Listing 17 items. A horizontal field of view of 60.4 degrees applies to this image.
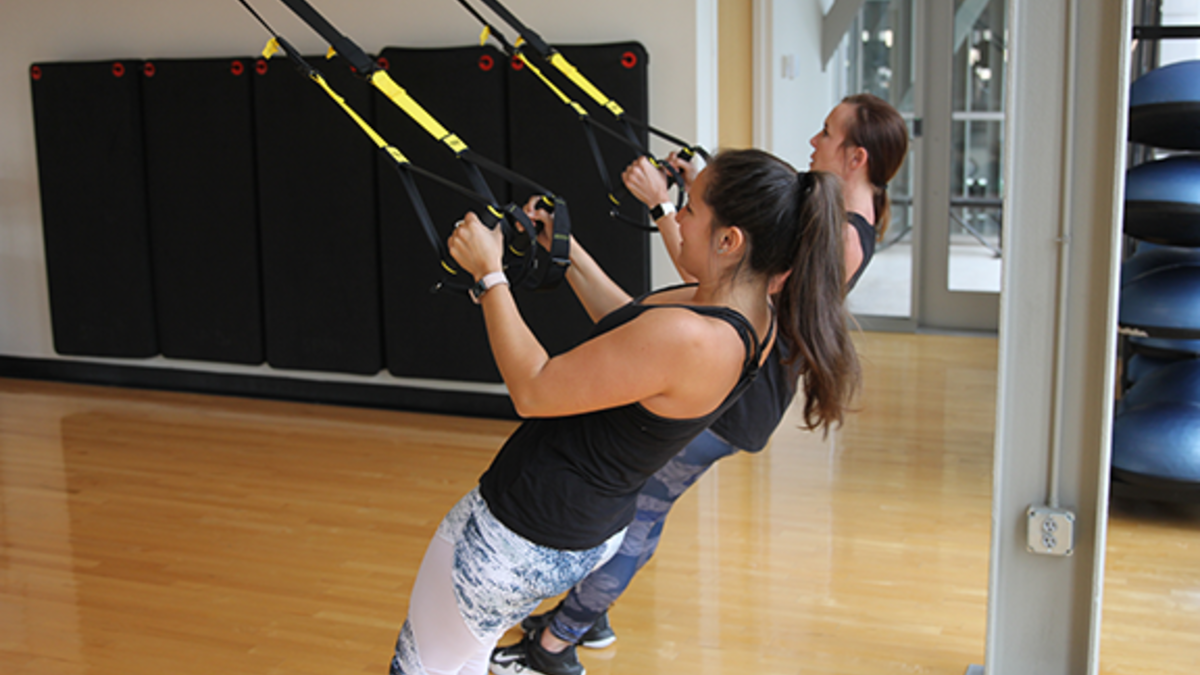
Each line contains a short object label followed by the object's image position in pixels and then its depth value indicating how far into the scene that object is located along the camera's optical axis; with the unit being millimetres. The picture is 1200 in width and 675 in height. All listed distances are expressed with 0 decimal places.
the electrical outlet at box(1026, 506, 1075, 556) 2350
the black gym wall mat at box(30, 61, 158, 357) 5426
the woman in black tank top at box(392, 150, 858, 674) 1595
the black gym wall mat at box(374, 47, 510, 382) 4750
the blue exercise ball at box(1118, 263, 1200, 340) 3512
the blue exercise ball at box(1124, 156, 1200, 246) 3434
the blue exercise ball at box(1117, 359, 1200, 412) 3697
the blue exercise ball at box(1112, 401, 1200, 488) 3531
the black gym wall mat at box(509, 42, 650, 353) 4512
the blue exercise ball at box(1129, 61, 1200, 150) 3445
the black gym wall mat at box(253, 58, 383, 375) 4992
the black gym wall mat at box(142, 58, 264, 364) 5199
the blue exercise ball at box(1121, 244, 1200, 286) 3832
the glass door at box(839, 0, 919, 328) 6781
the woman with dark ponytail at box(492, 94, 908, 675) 2436
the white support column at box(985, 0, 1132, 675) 2229
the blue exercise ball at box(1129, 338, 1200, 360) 4191
